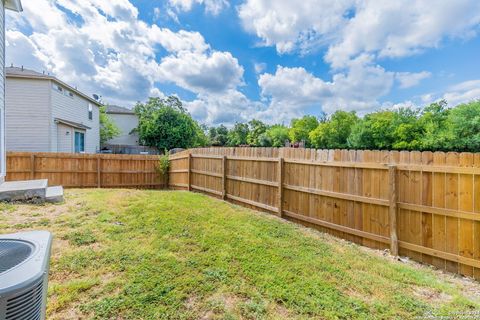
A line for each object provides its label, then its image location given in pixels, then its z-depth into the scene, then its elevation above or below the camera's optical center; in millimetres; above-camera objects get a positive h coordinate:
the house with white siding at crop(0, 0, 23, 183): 6775 +2077
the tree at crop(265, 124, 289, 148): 46469 +4352
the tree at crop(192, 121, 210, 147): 28145 +2311
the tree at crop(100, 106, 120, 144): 23391 +2945
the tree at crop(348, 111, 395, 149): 30531 +3107
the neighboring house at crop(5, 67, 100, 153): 12539 +2464
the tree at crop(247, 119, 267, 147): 51050 +5903
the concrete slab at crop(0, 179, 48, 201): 6320 -909
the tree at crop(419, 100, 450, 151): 22969 +3580
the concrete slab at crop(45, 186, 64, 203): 6520 -1029
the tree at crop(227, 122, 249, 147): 54125 +5496
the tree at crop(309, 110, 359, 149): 37625 +4179
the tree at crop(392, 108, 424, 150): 27334 +3065
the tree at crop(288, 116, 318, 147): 44250 +5616
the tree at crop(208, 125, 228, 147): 53956 +5707
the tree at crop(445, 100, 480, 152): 20406 +2582
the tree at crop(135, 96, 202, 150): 24516 +2990
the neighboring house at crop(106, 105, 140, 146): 27172 +3930
